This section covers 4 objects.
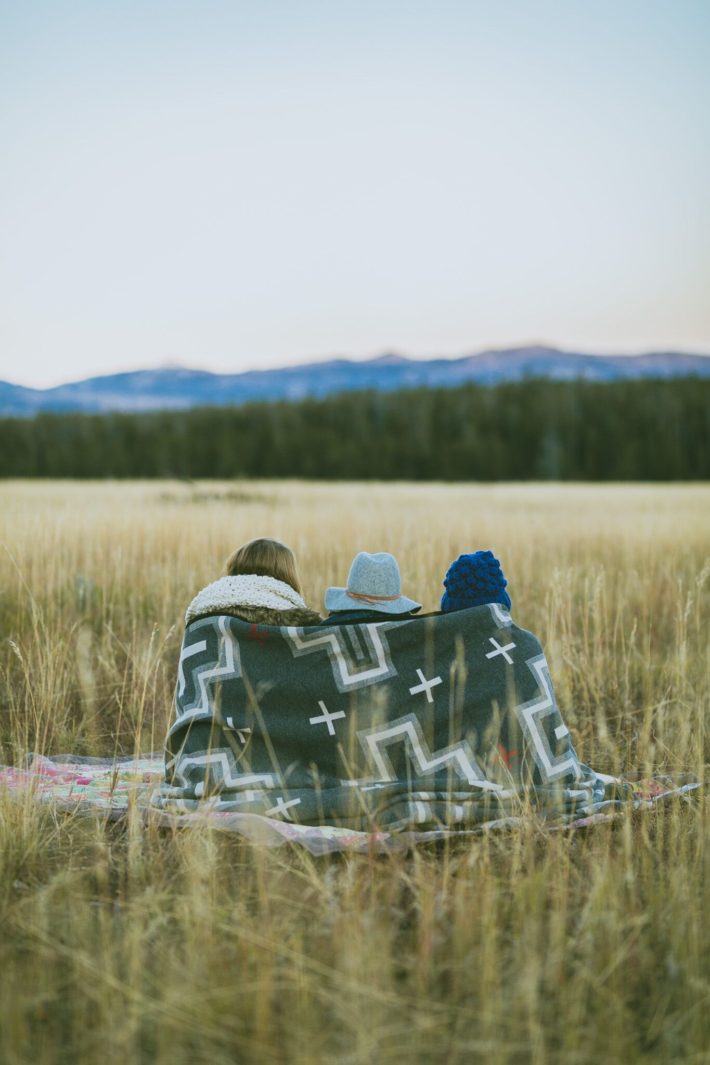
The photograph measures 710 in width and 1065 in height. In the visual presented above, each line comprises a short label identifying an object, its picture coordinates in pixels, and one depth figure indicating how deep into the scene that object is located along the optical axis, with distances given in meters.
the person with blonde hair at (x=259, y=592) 3.23
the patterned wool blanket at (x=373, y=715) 2.96
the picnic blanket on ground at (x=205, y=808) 2.63
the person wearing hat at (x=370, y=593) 3.25
